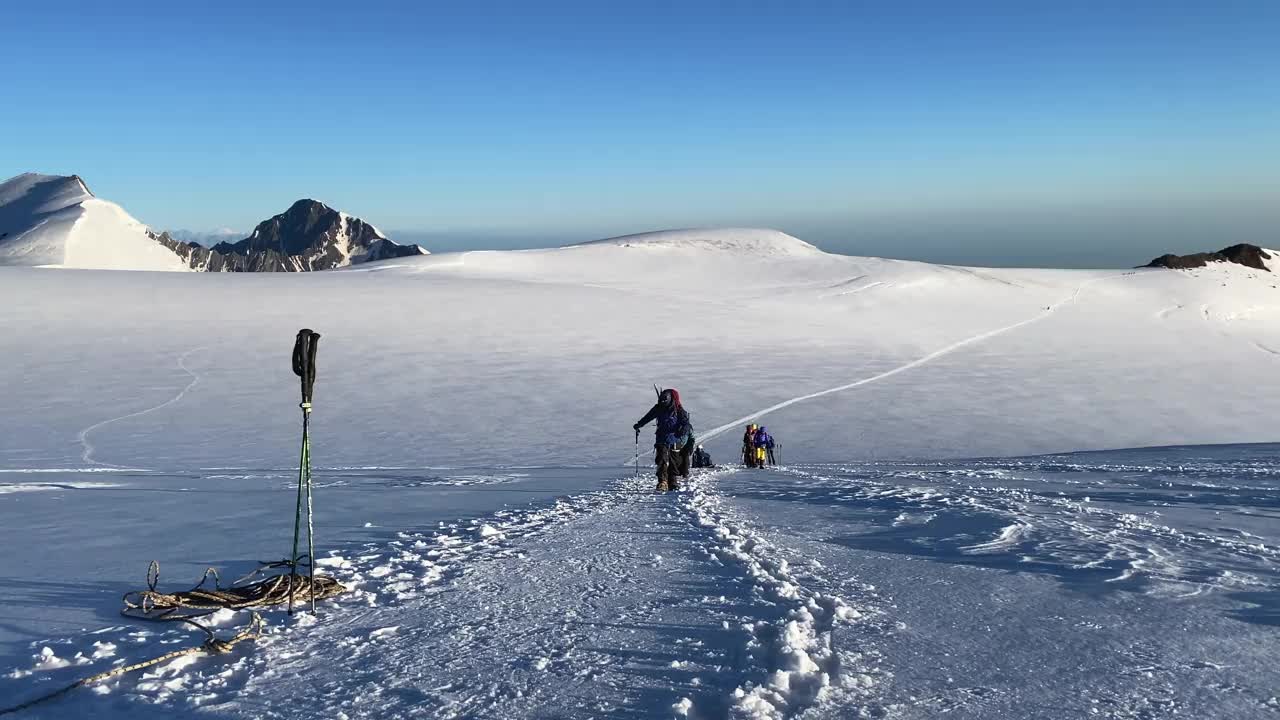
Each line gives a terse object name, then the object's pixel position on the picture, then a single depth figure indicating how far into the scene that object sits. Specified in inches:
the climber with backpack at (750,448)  661.3
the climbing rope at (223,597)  221.1
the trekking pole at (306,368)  225.1
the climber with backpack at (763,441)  658.2
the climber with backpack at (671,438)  481.7
